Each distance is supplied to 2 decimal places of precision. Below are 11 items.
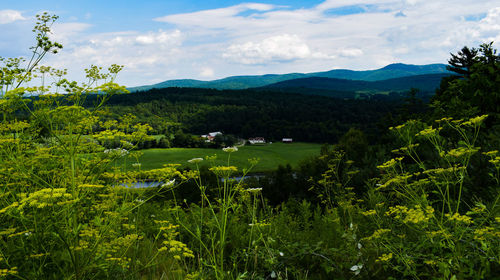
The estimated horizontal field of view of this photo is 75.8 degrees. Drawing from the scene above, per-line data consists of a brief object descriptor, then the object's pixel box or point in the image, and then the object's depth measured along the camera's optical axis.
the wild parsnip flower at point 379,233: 2.93
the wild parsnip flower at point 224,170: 3.23
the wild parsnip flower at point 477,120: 3.28
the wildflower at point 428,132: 3.37
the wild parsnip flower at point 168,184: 3.33
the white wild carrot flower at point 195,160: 3.52
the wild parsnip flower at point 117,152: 3.35
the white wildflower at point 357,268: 3.21
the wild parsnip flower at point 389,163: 3.44
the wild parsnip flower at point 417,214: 2.58
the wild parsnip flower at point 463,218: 2.49
